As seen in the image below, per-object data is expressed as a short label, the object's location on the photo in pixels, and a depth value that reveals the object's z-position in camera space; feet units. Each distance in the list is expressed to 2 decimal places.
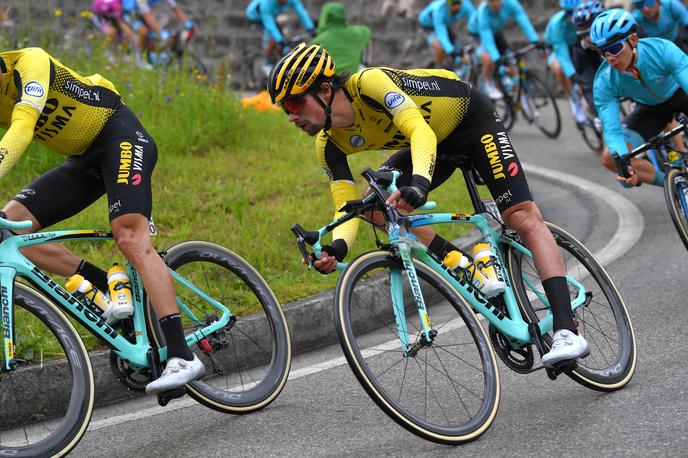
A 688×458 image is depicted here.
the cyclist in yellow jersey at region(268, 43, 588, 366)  32.22
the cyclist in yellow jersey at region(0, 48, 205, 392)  32.71
